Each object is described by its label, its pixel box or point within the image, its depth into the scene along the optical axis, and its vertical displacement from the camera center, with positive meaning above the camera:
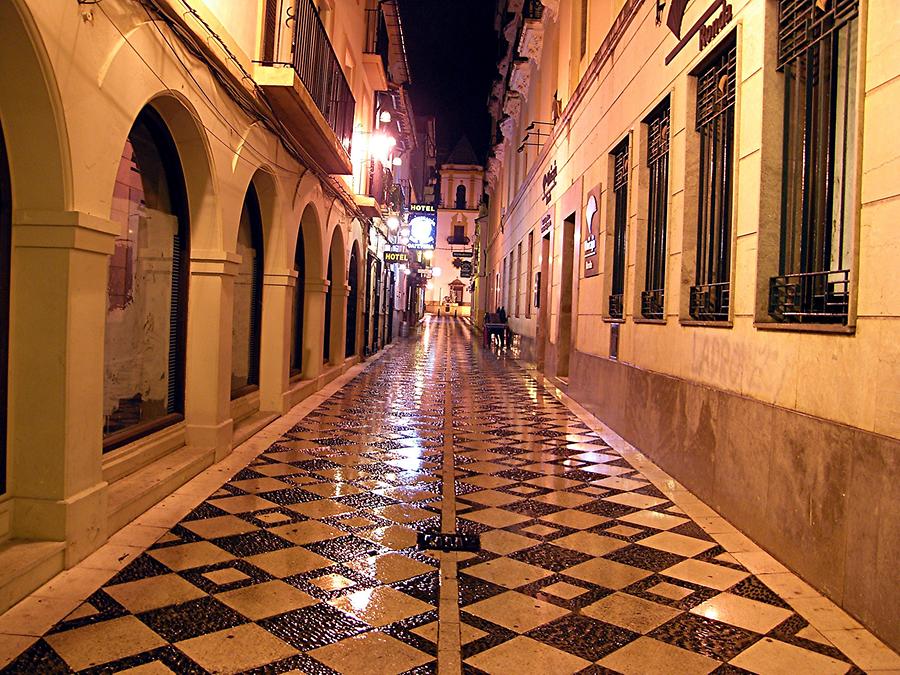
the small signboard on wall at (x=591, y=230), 11.20 +1.50
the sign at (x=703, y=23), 5.96 +2.86
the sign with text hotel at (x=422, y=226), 35.44 +4.74
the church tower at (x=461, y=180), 75.75 +15.25
